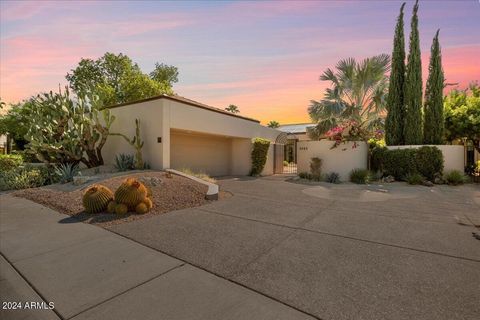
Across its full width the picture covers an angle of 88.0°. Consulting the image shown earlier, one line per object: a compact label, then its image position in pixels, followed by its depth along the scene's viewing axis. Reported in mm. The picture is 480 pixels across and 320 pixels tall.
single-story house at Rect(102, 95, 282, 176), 10758
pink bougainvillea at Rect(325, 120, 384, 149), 12961
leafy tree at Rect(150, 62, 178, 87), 28078
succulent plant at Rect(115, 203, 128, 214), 5719
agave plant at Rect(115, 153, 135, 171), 10758
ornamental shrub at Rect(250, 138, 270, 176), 15347
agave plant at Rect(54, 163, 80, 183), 9820
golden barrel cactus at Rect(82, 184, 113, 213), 5910
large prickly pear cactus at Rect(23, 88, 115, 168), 10906
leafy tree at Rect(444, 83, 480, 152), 12508
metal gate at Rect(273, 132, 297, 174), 17928
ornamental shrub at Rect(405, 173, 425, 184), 11032
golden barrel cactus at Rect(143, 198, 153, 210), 6023
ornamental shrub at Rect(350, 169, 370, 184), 11838
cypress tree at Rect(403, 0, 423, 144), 13172
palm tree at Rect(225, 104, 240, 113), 43019
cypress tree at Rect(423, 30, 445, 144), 13125
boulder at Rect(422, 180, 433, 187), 10695
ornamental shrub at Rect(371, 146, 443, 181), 11578
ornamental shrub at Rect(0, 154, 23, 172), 12375
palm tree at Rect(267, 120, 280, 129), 40341
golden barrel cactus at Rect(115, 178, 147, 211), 5852
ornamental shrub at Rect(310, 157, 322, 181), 13055
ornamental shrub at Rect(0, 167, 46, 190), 9641
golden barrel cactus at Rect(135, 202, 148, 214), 5807
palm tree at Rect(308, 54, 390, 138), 16234
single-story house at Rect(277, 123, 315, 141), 25672
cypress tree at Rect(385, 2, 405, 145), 13734
